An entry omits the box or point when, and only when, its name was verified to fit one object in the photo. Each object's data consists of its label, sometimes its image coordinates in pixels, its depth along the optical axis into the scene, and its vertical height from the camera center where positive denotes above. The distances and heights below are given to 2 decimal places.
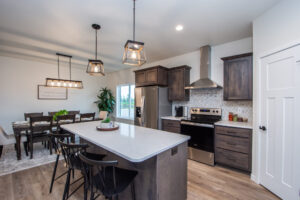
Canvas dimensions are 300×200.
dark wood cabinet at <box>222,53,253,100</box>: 2.69 +0.49
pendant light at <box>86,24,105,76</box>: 2.62 +0.67
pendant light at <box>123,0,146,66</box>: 1.81 +0.67
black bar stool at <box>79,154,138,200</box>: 1.15 -0.79
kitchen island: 1.32 -0.63
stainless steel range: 2.87 -0.80
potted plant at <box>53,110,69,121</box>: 3.65 -0.39
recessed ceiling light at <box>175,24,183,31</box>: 2.56 +1.41
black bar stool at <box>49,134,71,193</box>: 1.81 -0.58
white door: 1.71 -0.32
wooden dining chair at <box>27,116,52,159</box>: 3.12 -0.69
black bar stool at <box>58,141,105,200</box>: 1.63 -0.77
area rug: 2.68 -1.38
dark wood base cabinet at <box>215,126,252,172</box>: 2.47 -0.92
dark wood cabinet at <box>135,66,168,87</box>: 3.86 +0.72
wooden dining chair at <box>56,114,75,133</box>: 3.40 -0.53
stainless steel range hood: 3.39 +0.82
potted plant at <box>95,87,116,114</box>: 6.01 -0.06
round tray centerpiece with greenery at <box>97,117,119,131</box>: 2.11 -0.43
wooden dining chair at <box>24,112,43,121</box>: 4.22 -0.49
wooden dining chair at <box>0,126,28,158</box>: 2.53 -0.90
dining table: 3.00 -0.71
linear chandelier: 3.81 +0.49
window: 5.72 -0.06
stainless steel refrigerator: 3.81 -0.18
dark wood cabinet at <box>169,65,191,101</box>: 3.77 +0.51
